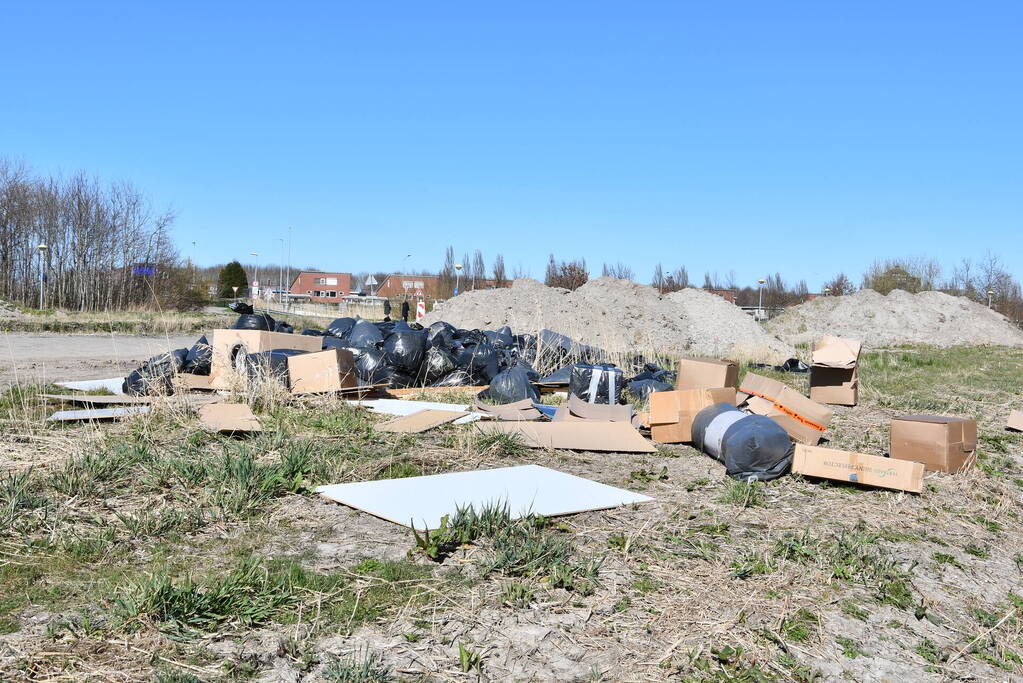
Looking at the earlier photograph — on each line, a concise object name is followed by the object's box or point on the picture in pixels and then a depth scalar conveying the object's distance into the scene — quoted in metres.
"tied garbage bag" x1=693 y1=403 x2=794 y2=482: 5.28
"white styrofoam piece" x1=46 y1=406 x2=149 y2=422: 6.19
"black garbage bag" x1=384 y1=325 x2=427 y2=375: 9.05
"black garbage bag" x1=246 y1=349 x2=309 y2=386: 7.20
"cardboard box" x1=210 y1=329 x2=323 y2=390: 8.23
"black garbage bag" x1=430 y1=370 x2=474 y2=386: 9.39
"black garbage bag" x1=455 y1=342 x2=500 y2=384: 9.66
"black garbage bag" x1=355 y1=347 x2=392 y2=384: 8.71
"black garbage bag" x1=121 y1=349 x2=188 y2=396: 7.23
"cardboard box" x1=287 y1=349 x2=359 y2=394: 7.56
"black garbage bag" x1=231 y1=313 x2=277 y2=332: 10.08
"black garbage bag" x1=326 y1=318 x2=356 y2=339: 10.73
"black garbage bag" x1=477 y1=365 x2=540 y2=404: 8.23
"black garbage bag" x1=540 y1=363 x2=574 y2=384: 9.61
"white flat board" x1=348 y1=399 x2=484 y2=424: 7.36
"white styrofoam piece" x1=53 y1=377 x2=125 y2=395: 8.34
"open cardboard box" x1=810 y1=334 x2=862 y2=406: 8.84
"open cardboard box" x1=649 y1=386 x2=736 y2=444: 6.43
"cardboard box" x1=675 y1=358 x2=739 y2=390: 7.47
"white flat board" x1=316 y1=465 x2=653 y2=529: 4.16
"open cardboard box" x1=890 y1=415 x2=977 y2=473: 5.56
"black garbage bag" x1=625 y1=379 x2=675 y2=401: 8.88
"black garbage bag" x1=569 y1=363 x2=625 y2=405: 8.41
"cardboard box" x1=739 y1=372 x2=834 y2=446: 6.84
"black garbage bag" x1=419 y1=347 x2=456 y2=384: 9.39
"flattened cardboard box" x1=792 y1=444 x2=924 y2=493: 5.05
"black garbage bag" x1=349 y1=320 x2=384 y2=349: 9.33
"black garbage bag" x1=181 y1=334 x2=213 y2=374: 8.74
